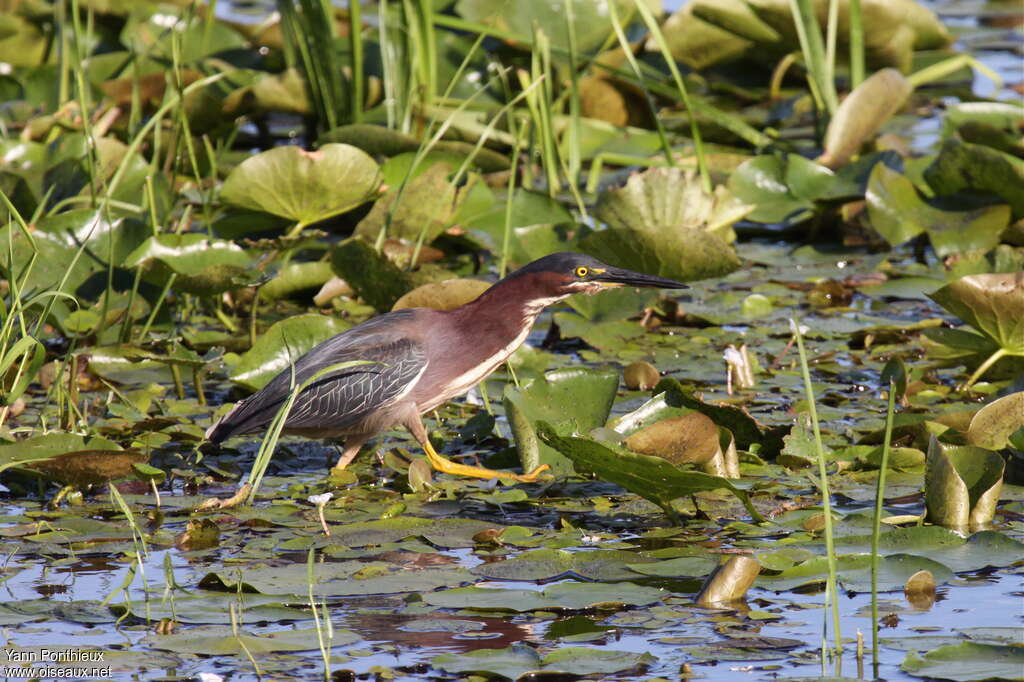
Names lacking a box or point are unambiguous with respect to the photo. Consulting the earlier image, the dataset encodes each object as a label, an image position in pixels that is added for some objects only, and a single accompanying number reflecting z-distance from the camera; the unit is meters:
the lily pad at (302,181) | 12.24
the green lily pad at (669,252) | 12.30
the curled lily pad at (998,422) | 8.88
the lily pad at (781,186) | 14.67
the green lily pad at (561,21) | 18.58
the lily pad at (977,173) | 13.32
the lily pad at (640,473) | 7.76
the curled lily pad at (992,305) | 9.64
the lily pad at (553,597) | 7.20
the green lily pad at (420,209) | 13.20
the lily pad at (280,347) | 10.90
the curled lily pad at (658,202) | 13.37
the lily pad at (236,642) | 6.69
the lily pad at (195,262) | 11.38
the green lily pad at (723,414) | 9.52
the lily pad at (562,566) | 7.63
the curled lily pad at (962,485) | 7.97
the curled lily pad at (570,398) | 9.63
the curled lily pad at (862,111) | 14.99
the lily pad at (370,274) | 12.15
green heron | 10.06
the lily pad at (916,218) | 13.64
